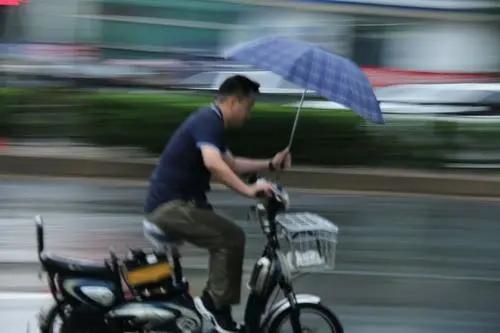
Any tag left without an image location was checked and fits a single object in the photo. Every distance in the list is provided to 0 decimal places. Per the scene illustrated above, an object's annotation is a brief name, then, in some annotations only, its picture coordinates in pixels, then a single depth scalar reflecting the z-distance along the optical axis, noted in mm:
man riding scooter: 10711
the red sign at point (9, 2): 45150
